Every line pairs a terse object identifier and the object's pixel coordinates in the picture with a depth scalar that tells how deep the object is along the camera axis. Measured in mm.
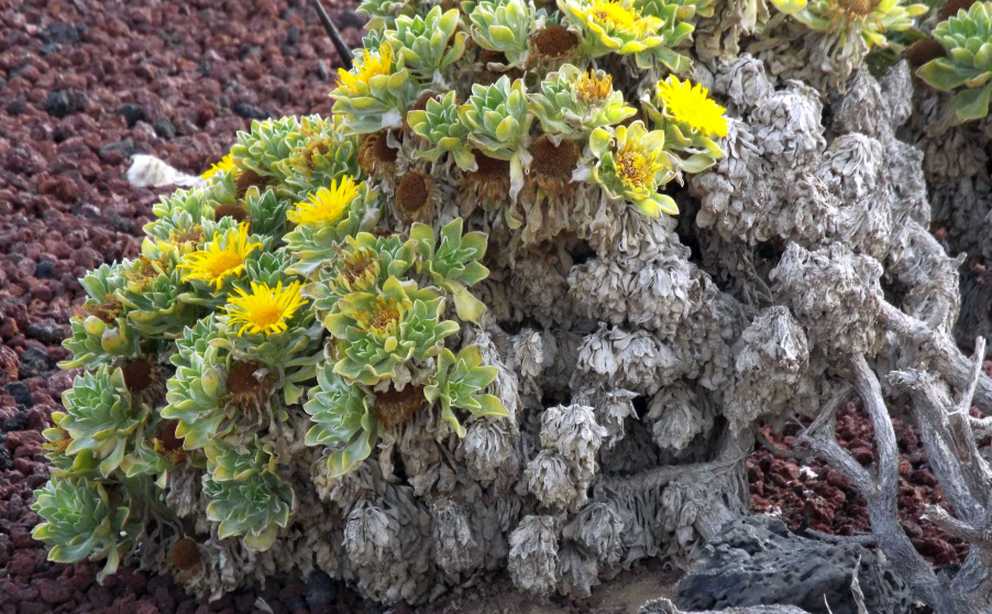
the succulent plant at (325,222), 2980
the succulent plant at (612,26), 2914
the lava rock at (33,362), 3969
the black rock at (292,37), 5738
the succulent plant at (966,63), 3348
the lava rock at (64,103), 5047
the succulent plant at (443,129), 2867
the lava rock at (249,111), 5285
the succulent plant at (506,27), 2939
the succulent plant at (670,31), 3027
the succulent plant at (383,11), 3490
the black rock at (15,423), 3732
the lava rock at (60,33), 5391
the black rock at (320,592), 3188
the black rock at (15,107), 5004
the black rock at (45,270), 4309
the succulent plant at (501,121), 2797
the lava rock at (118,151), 4891
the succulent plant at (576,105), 2803
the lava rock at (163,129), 5121
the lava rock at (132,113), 5113
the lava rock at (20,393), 3844
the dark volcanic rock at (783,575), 2621
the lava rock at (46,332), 4074
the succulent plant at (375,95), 3000
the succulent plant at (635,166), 2846
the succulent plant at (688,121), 2938
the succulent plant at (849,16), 3168
